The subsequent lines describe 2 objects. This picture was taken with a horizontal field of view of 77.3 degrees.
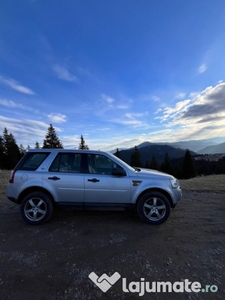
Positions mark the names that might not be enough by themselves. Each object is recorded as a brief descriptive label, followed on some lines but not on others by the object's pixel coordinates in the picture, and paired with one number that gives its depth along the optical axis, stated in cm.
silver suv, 358
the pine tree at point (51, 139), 3566
